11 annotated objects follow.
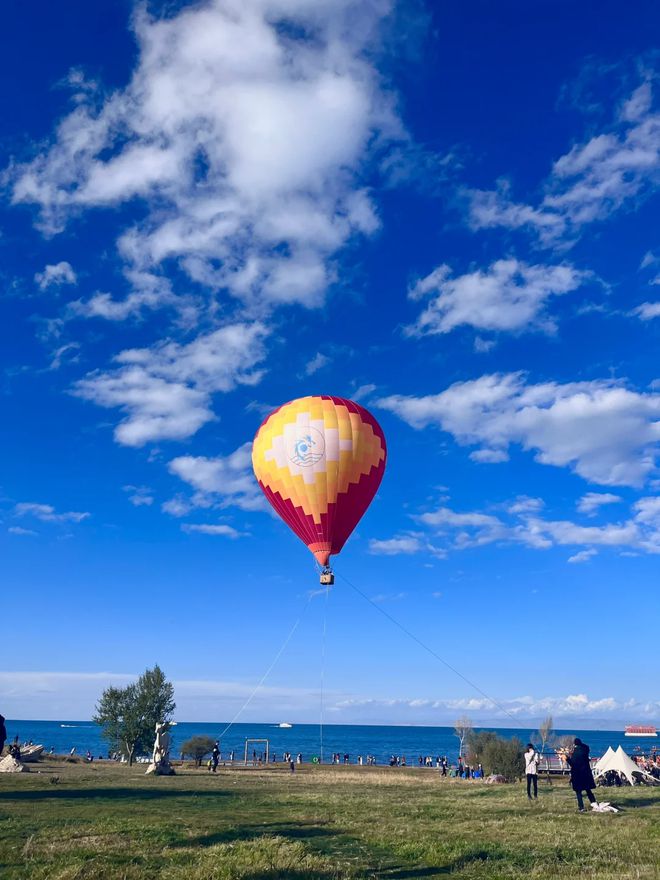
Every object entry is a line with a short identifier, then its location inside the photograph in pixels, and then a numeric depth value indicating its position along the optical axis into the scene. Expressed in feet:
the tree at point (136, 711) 173.99
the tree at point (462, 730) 229.25
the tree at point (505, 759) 154.30
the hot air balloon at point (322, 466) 106.63
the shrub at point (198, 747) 211.00
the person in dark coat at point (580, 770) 66.18
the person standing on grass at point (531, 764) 78.64
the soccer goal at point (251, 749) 219.10
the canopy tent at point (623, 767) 117.19
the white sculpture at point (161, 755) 118.11
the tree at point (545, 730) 208.95
